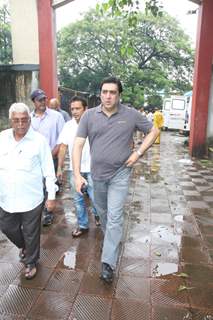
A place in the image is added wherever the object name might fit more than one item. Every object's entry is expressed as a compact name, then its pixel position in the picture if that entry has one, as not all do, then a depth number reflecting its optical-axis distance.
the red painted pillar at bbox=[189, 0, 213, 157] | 10.01
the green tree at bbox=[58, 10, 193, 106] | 22.92
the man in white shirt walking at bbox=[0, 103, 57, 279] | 2.95
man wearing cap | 4.72
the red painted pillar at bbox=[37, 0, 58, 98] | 9.23
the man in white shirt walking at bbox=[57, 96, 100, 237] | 4.18
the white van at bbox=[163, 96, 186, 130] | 21.50
